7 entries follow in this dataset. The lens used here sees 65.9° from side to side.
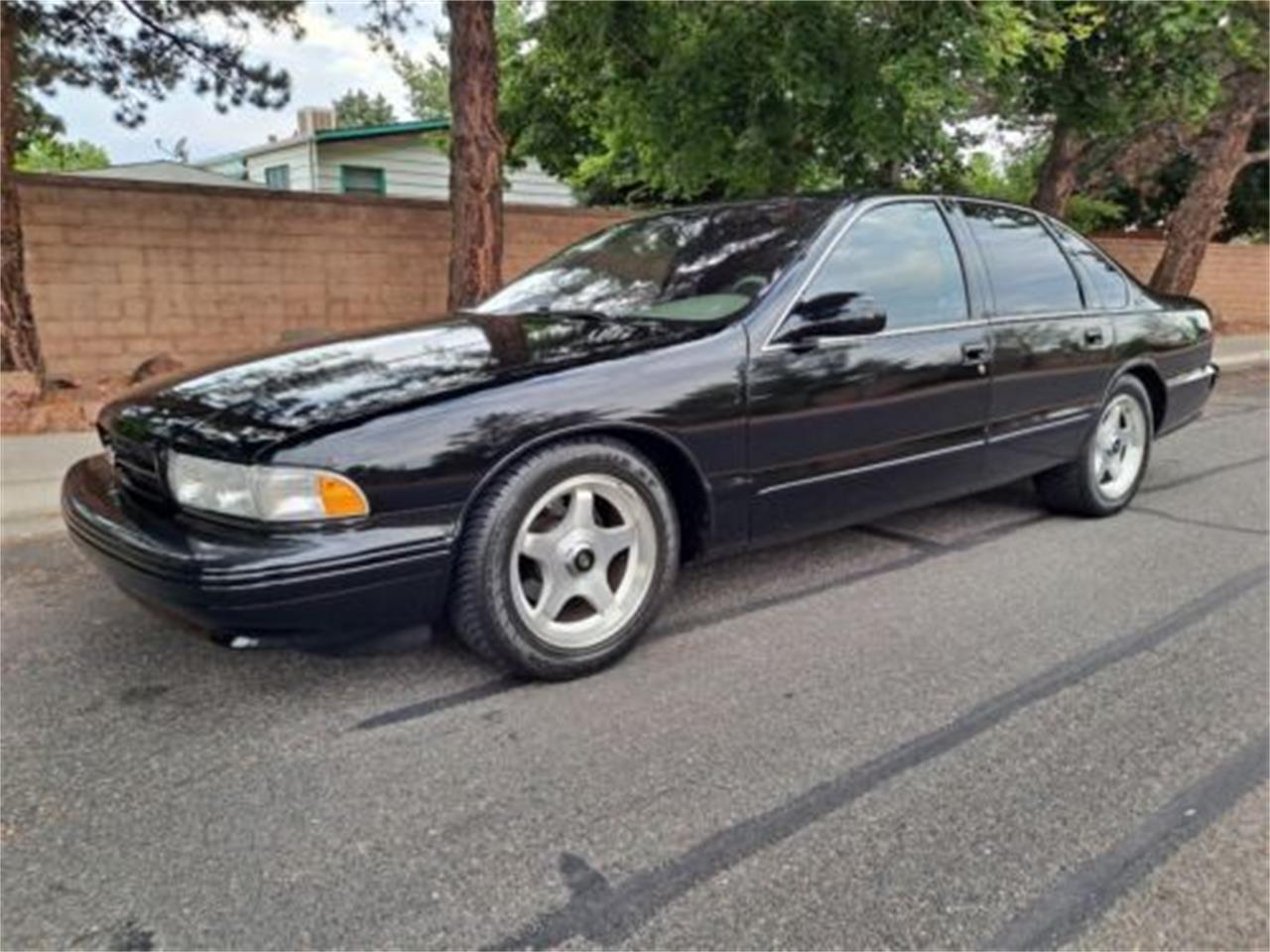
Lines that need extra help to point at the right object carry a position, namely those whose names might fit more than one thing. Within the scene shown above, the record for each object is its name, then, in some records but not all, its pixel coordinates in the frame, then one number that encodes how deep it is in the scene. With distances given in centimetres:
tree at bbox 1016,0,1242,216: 827
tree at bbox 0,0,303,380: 666
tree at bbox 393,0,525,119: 1160
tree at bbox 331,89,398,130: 5362
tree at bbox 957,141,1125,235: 1817
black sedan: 258
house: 1709
